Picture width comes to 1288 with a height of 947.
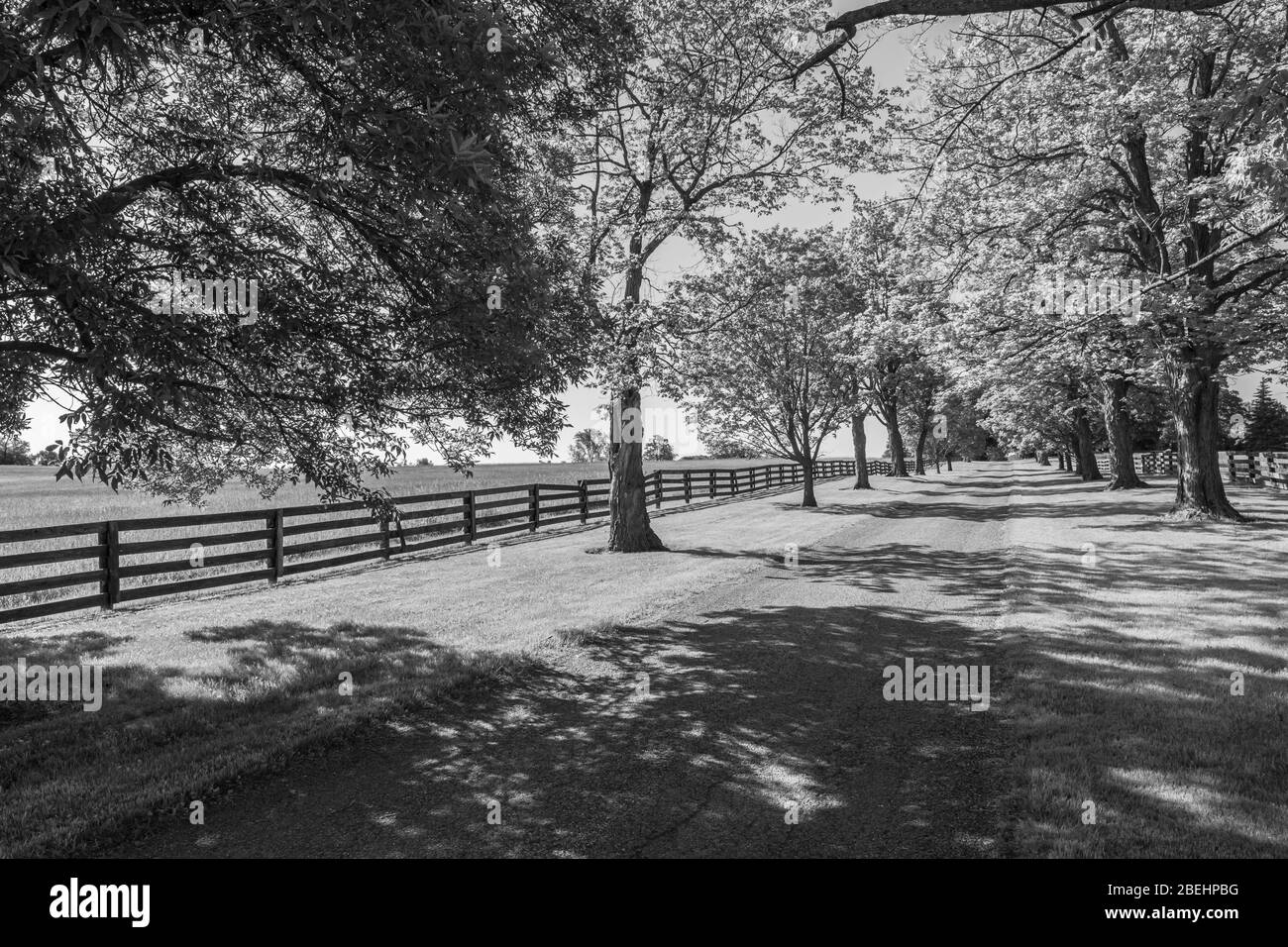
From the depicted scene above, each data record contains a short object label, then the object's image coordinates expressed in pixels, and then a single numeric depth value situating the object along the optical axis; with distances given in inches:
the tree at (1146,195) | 549.3
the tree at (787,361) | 852.6
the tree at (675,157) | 579.2
